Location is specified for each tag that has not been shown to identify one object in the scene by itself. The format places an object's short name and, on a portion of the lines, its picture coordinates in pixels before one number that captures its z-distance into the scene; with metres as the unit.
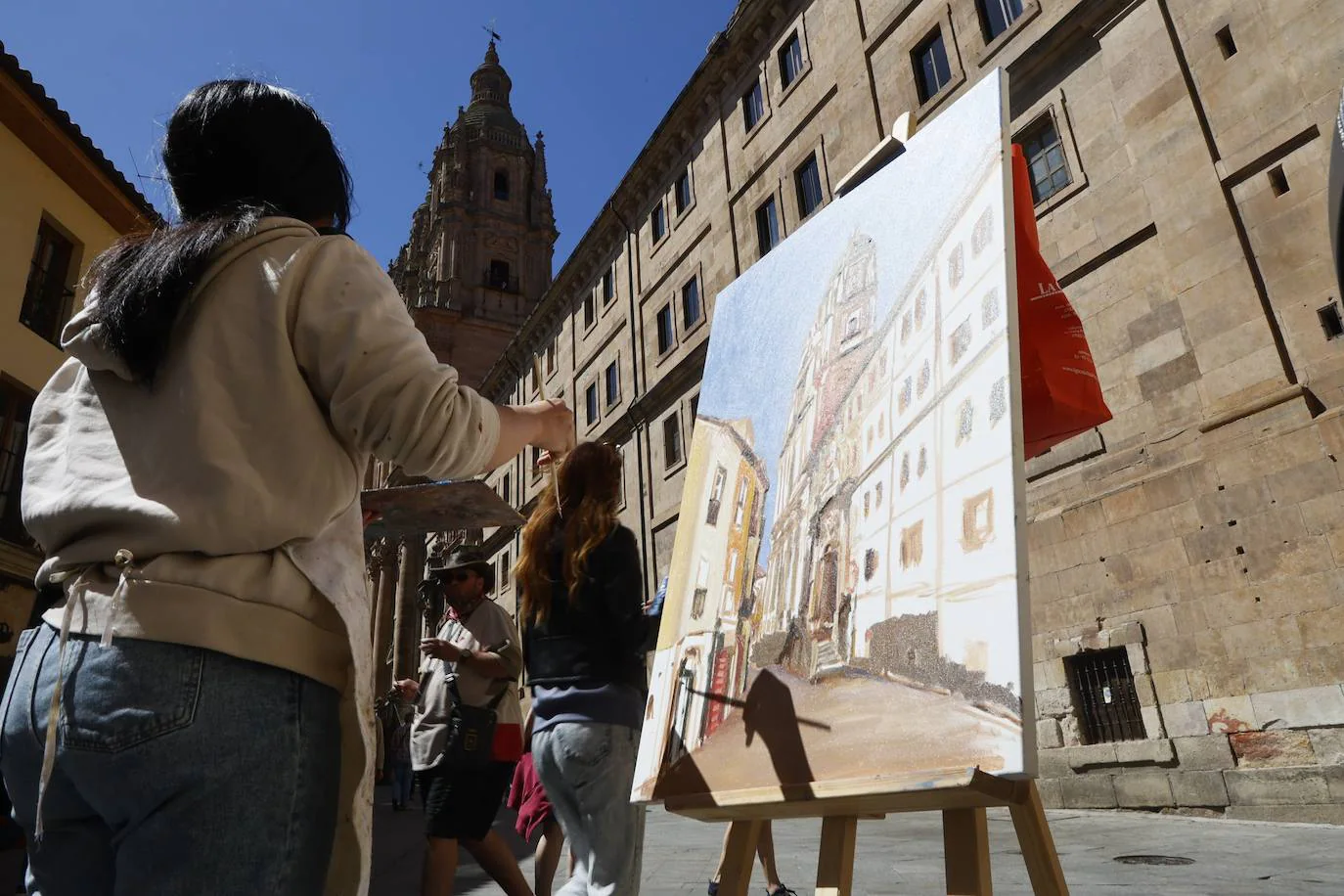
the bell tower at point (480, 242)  40.53
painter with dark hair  0.99
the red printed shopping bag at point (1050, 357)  2.69
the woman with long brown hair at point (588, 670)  2.53
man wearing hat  3.38
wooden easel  1.72
